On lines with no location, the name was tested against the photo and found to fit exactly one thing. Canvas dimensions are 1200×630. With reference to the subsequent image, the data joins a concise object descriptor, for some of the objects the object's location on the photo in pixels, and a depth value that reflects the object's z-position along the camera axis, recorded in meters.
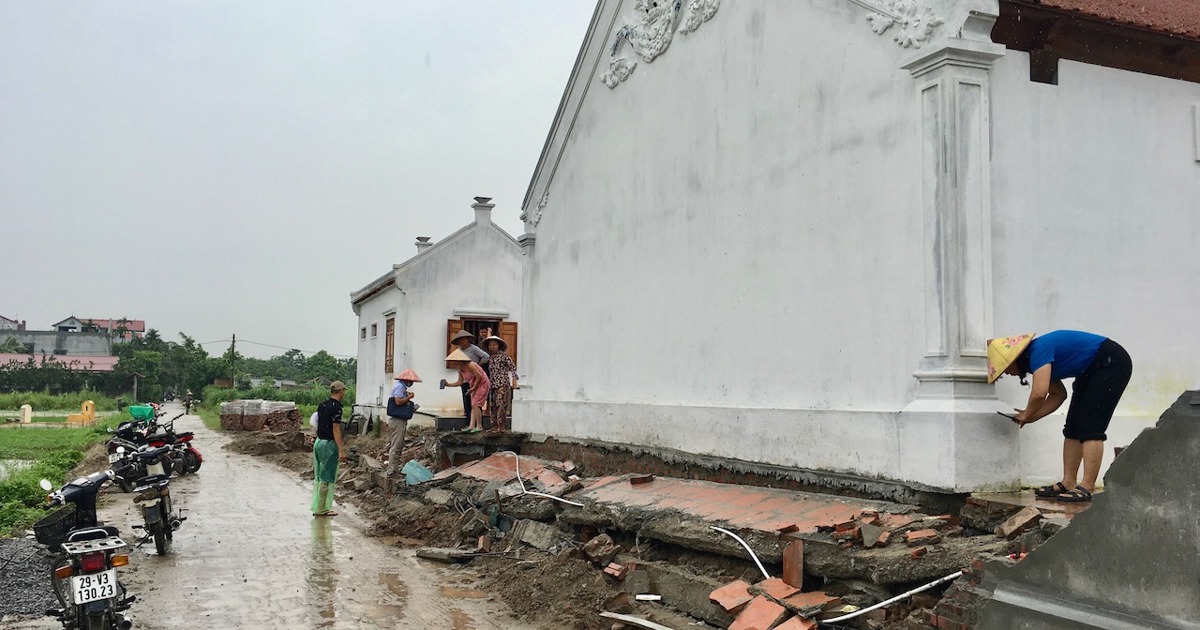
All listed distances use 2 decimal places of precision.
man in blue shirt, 6.02
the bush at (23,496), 11.52
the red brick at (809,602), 5.82
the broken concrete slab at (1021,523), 5.30
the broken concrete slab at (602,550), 8.62
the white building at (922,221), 6.66
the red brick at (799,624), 5.71
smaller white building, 23.62
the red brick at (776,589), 6.20
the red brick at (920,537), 5.82
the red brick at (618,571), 8.09
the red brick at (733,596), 6.40
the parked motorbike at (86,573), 6.47
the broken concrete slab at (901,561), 5.41
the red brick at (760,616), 5.91
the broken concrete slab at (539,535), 9.95
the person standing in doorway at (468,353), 16.58
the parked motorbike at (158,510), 10.48
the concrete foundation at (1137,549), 3.85
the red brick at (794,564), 6.30
